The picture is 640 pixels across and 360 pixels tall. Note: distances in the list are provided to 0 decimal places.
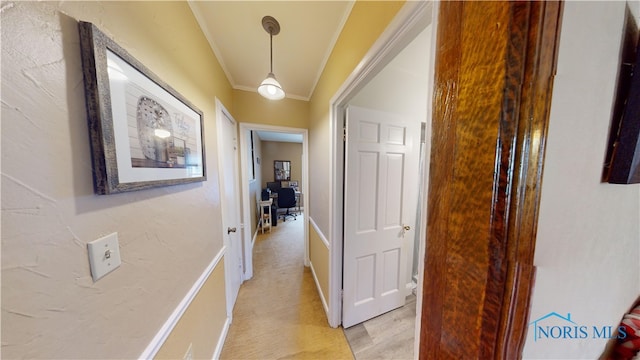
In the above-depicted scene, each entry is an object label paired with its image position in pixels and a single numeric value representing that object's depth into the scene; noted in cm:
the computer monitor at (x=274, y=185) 541
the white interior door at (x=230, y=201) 163
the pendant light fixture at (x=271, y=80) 124
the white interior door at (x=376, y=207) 148
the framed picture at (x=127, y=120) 52
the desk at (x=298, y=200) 570
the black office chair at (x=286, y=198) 481
